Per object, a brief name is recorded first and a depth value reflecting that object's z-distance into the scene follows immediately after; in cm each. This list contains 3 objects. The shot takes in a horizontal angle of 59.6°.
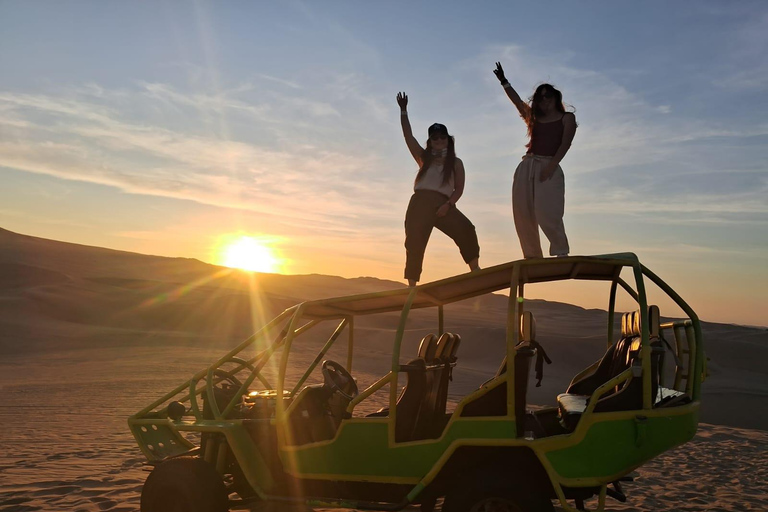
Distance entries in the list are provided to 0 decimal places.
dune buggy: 436
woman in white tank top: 677
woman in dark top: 605
